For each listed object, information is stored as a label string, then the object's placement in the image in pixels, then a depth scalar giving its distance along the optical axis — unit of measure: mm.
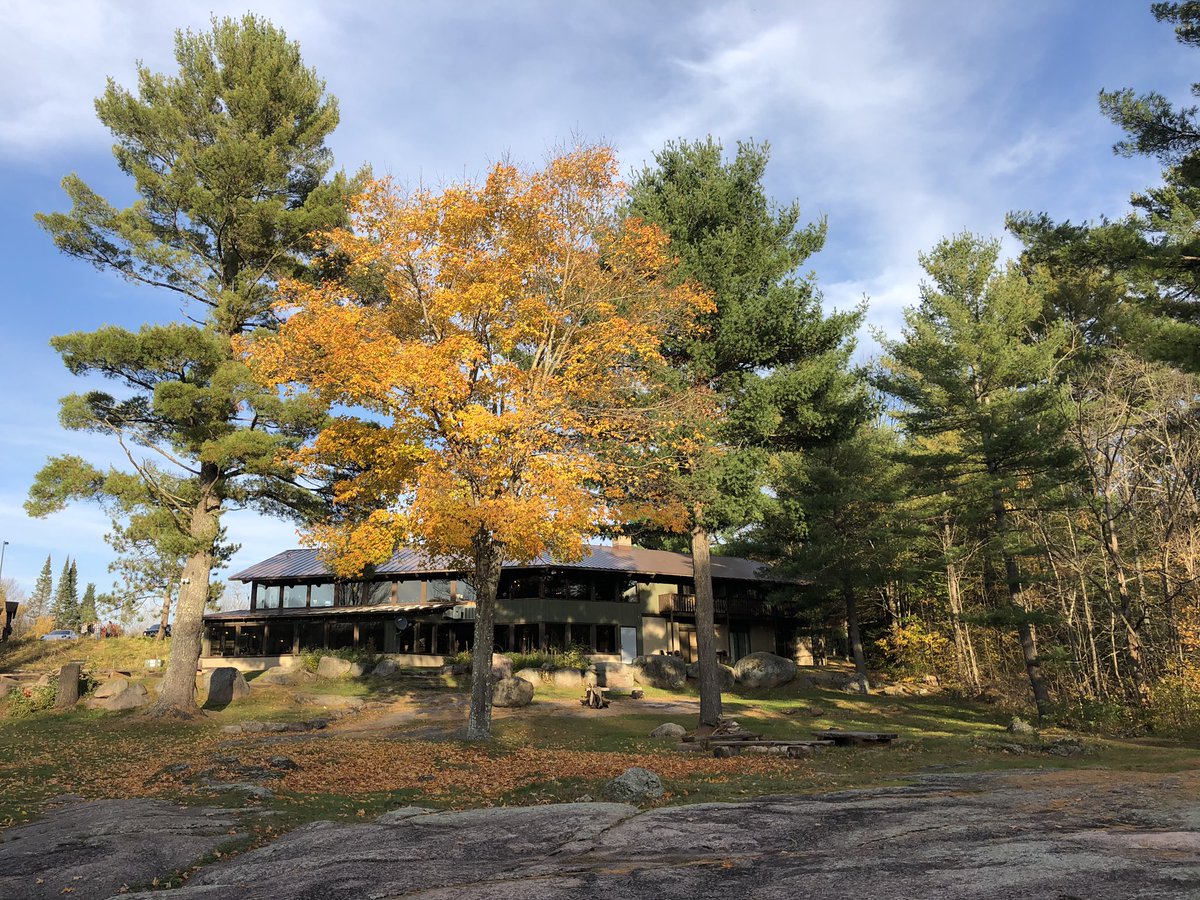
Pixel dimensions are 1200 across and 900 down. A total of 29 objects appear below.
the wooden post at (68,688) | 24172
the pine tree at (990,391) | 25000
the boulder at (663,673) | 34125
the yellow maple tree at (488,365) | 17109
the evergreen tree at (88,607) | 73850
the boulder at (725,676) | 34541
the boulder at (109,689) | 24750
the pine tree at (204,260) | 21172
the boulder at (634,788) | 11070
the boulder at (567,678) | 32656
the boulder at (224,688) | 26578
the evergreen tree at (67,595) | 98438
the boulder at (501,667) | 29797
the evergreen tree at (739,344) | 21109
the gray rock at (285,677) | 30875
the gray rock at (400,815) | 9695
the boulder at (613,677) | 33188
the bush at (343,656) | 35312
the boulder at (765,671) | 34469
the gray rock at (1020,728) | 21155
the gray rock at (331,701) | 27297
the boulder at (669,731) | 19938
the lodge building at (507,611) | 39000
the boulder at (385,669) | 34156
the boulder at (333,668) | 33750
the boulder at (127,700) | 24172
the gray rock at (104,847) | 6918
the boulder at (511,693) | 26859
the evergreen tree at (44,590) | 116375
